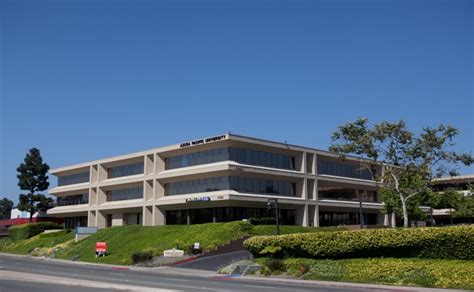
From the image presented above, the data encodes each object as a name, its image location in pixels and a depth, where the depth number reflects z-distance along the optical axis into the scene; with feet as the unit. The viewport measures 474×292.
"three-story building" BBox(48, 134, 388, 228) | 192.85
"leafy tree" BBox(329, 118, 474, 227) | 126.21
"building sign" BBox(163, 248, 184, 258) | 153.79
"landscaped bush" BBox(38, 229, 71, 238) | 249.55
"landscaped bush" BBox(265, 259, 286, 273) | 112.47
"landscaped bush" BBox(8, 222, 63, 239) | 271.90
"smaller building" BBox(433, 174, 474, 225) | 300.61
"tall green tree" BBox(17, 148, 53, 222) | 306.55
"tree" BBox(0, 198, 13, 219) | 594.28
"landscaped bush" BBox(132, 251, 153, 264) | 157.48
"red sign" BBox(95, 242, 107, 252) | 180.65
